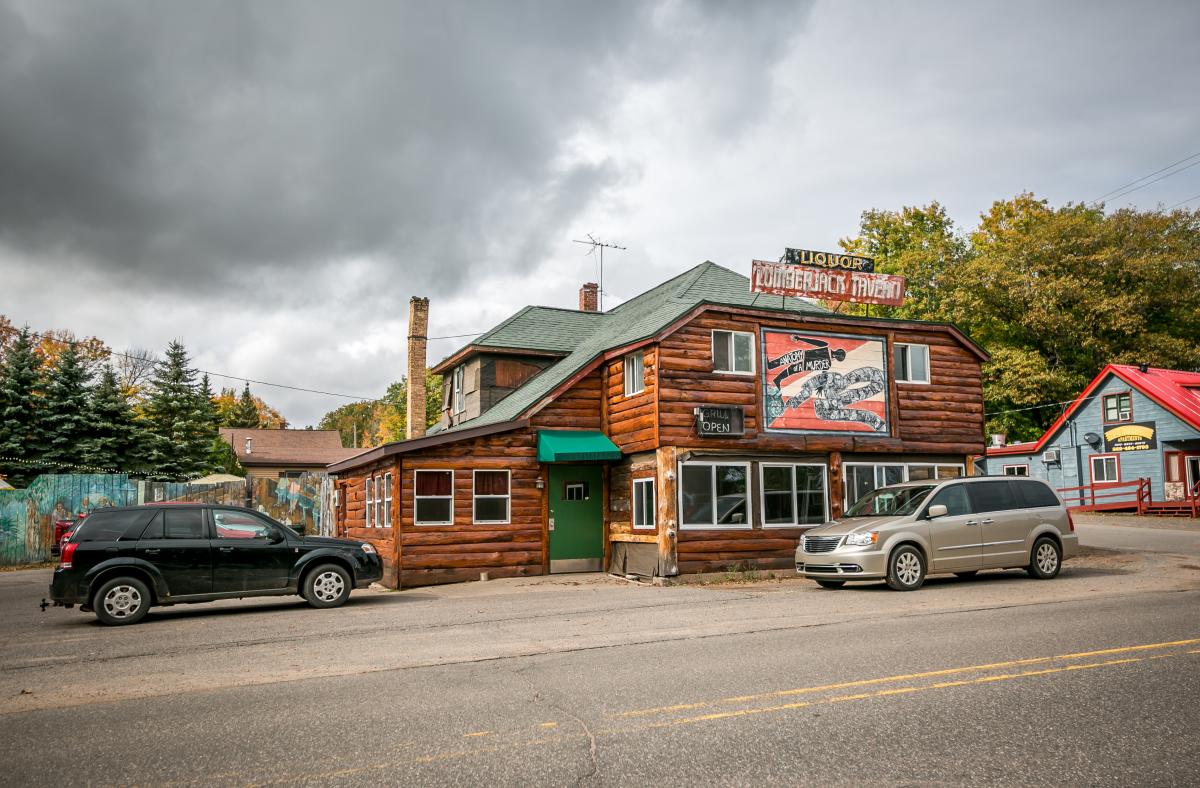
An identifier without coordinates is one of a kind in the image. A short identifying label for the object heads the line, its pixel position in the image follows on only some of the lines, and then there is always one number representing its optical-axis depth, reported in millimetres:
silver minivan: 14344
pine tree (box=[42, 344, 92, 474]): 37562
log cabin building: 18531
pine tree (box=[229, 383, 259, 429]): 76188
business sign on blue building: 36969
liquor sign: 20844
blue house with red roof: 35594
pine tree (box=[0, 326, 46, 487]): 36156
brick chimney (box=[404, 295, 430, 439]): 28922
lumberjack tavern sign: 20344
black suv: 12711
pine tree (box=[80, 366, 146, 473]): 38188
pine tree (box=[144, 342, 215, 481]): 43750
